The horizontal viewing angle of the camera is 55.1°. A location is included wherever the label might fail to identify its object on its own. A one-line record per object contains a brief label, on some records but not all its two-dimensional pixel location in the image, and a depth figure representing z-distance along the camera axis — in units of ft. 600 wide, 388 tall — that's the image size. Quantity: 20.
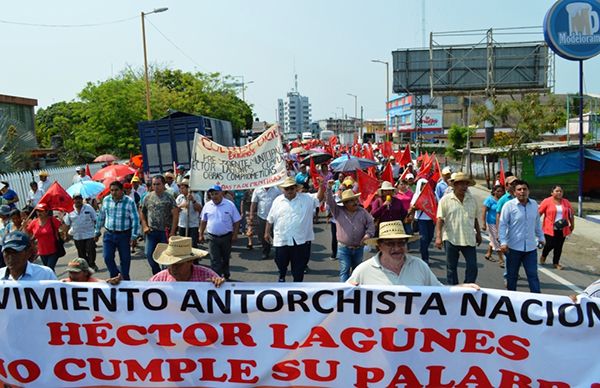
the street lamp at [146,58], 87.40
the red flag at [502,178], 34.47
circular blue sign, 52.31
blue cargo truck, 54.03
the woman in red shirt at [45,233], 24.40
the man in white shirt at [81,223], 29.99
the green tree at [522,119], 73.56
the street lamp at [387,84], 164.04
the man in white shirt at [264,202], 34.45
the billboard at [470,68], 136.87
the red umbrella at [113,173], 42.04
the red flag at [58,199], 26.76
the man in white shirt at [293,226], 23.98
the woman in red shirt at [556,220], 30.35
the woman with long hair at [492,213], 32.42
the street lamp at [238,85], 162.01
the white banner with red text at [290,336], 12.82
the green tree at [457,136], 139.64
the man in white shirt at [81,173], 51.57
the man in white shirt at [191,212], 32.65
